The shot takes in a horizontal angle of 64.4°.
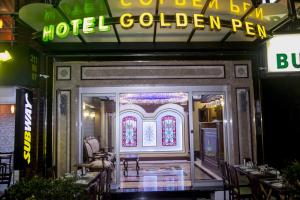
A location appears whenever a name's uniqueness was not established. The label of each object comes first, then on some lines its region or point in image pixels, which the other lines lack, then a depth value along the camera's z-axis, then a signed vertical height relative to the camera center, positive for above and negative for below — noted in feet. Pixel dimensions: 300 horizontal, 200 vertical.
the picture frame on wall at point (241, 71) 19.74 +3.87
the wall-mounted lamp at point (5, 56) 15.88 +4.32
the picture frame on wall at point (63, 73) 19.41 +3.83
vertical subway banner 15.41 -0.62
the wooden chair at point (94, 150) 24.43 -3.40
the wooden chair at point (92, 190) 13.37 -4.15
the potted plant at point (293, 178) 9.31 -2.45
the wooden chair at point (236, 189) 14.53 -4.52
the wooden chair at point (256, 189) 13.13 -4.00
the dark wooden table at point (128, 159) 27.15 -4.70
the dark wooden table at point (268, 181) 12.11 -3.61
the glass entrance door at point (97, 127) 25.76 -0.95
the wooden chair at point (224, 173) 16.35 -3.88
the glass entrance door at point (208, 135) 23.53 -2.00
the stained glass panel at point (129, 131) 37.55 -1.89
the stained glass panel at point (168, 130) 37.68 -1.89
